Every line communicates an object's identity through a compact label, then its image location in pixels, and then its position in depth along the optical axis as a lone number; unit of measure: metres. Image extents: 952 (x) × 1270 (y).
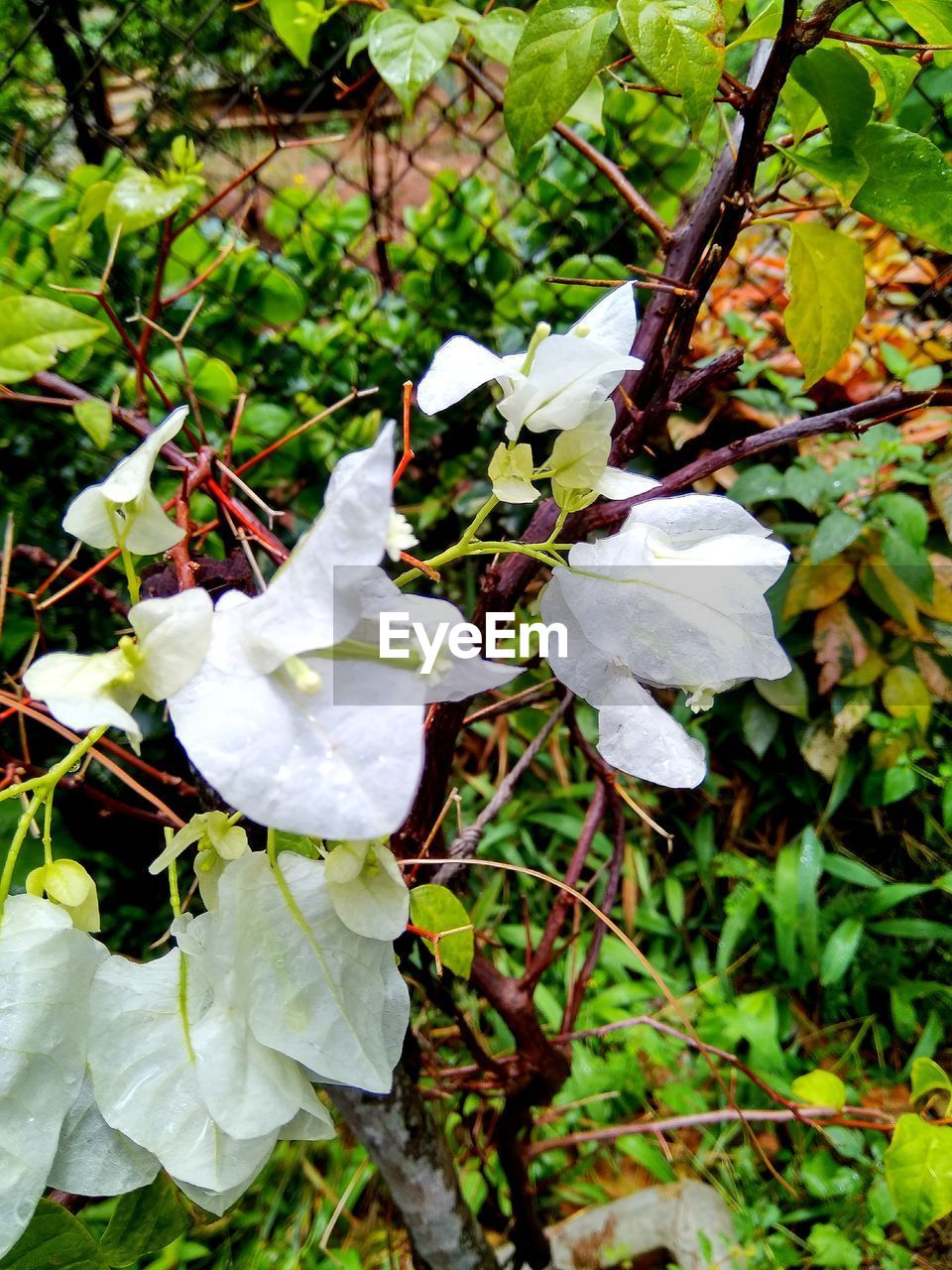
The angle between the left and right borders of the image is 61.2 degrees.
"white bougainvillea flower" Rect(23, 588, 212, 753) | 0.20
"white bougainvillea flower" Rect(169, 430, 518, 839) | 0.18
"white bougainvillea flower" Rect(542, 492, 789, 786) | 0.24
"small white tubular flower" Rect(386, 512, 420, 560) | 0.21
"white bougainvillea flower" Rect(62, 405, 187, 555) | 0.23
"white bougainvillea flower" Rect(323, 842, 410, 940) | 0.24
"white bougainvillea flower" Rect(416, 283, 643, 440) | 0.24
